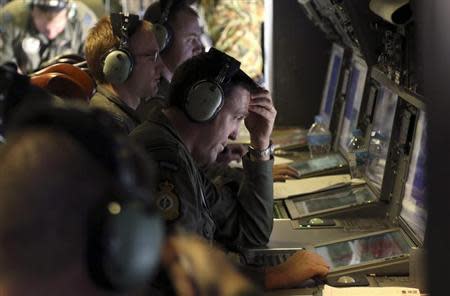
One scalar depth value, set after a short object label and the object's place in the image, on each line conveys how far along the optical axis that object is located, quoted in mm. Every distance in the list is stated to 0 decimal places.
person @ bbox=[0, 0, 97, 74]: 10106
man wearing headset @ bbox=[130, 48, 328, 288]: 3695
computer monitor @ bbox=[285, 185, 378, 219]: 5414
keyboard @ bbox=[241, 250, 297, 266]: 4486
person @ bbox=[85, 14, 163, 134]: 5252
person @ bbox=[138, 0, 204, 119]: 6742
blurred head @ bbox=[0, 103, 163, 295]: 1366
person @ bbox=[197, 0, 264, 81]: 10200
